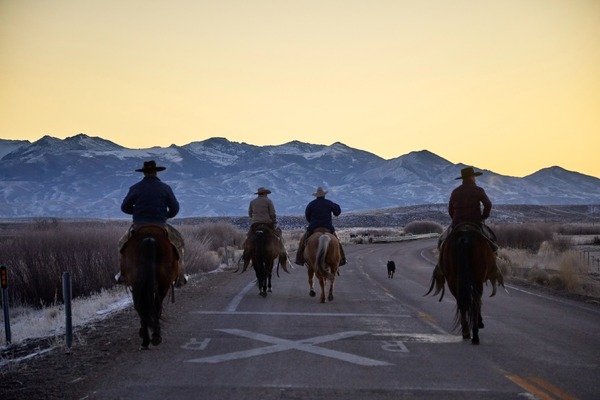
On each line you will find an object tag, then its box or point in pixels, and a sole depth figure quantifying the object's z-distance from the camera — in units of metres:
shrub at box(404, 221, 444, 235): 104.31
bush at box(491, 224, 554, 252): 58.25
